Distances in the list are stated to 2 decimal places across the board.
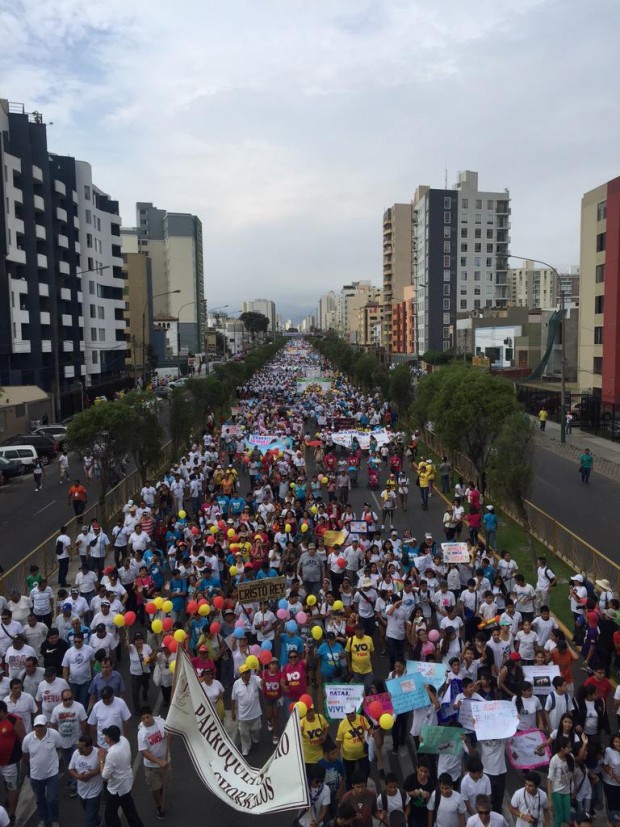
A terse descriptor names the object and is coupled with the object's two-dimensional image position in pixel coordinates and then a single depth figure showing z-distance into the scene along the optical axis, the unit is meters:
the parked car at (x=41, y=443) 34.84
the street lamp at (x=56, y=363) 34.83
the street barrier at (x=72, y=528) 15.52
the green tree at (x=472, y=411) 21.91
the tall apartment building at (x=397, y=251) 128.50
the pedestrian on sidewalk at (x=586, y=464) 26.22
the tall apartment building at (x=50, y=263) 48.06
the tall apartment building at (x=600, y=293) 41.16
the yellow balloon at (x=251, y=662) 8.86
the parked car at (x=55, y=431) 36.28
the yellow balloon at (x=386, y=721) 7.61
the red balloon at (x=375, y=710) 7.99
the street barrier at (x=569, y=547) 14.85
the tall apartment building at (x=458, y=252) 103.93
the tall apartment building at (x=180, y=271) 141.88
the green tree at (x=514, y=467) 17.11
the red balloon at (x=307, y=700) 7.88
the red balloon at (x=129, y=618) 10.66
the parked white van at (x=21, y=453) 31.28
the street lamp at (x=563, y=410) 34.41
